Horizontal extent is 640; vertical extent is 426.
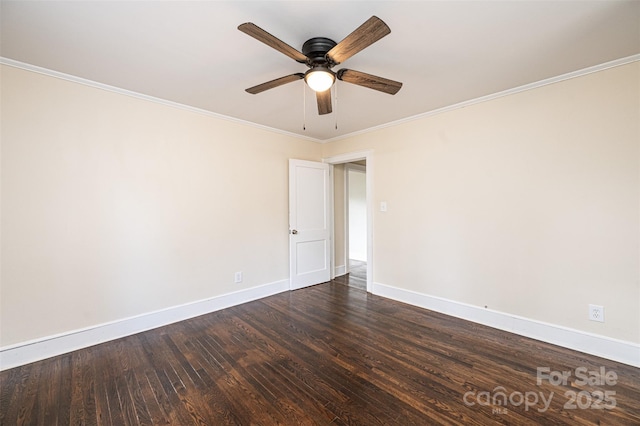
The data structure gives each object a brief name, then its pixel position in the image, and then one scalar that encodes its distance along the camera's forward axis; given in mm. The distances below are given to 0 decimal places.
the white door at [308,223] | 4031
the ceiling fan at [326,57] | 1381
